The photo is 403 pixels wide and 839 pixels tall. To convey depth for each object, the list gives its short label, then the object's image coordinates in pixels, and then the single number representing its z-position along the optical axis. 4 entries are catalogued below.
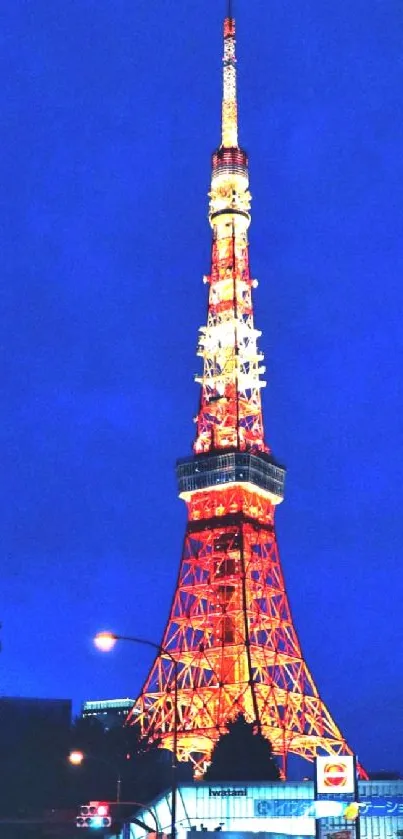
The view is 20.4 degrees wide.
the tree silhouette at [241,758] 74.69
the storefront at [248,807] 65.62
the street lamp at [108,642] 32.53
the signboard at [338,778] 39.59
